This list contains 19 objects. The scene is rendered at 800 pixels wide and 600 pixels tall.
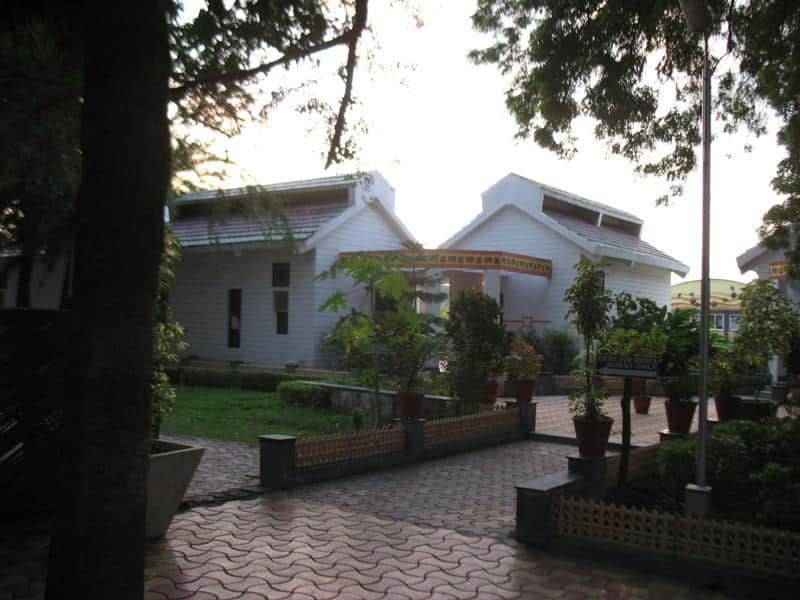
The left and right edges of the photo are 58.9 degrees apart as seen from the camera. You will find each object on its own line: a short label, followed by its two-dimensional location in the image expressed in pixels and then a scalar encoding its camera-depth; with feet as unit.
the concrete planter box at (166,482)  21.01
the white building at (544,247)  77.00
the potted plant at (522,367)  48.11
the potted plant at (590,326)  27.37
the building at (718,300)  116.67
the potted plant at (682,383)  37.59
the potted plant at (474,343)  42.86
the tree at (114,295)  10.55
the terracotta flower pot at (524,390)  47.78
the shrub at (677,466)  24.81
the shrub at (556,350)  73.26
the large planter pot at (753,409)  40.96
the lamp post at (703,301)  20.45
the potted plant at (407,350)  38.04
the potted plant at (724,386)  42.19
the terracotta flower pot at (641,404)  53.36
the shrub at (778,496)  19.60
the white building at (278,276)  72.84
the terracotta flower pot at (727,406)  42.11
